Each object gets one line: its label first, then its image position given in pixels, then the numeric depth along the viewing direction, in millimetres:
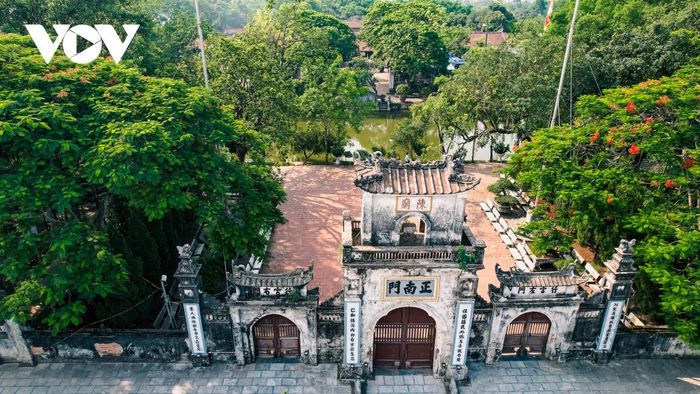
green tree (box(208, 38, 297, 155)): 27484
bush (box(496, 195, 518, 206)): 28344
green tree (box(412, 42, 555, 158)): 29625
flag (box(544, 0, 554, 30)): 27544
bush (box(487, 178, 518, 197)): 28859
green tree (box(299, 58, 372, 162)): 34062
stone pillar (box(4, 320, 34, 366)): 16141
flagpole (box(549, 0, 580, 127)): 22097
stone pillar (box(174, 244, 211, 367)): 15094
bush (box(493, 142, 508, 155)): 37062
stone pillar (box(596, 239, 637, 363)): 15297
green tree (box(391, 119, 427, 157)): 35156
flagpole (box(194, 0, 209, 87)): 21894
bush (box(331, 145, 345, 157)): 37156
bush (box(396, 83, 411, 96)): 59688
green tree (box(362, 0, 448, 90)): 57719
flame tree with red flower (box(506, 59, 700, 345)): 15867
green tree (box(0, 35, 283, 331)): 14750
